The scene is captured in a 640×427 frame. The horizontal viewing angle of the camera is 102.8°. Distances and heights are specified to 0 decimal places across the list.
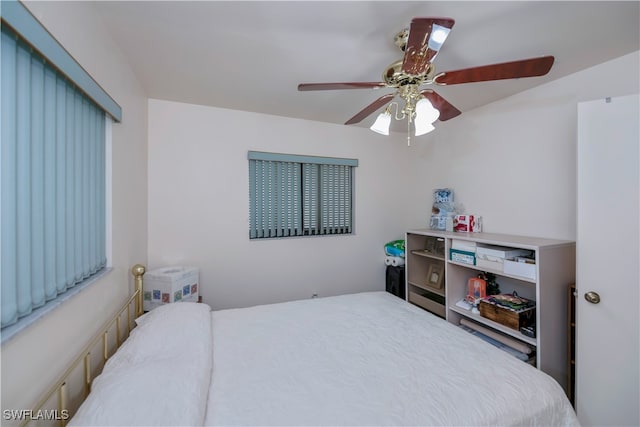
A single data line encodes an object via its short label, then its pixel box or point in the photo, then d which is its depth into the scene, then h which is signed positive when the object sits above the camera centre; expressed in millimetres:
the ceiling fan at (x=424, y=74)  984 +688
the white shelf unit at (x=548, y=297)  1691 -578
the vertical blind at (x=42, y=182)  738 +108
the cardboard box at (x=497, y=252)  1916 -293
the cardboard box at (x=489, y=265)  1932 -395
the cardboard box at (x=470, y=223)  2492 -90
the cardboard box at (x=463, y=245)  2131 -270
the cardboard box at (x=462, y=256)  2127 -367
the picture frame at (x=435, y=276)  2607 -652
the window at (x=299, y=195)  2705 +206
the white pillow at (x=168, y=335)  1144 -627
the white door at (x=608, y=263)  1373 -274
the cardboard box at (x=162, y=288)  1998 -596
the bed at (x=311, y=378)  918 -750
